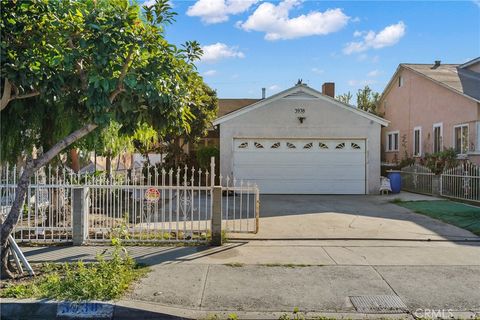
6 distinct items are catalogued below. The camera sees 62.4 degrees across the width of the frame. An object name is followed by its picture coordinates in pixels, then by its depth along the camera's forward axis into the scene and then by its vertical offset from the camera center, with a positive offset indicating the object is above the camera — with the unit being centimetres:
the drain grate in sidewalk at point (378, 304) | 457 -171
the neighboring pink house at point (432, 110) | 1576 +231
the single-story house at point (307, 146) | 1588 +57
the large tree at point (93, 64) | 502 +129
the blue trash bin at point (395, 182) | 1642 -92
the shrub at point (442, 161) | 1563 -4
